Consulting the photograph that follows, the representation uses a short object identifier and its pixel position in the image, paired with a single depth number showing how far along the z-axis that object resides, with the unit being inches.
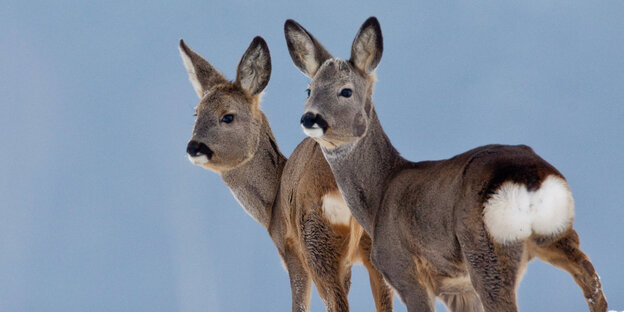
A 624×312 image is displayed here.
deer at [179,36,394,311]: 771.4
